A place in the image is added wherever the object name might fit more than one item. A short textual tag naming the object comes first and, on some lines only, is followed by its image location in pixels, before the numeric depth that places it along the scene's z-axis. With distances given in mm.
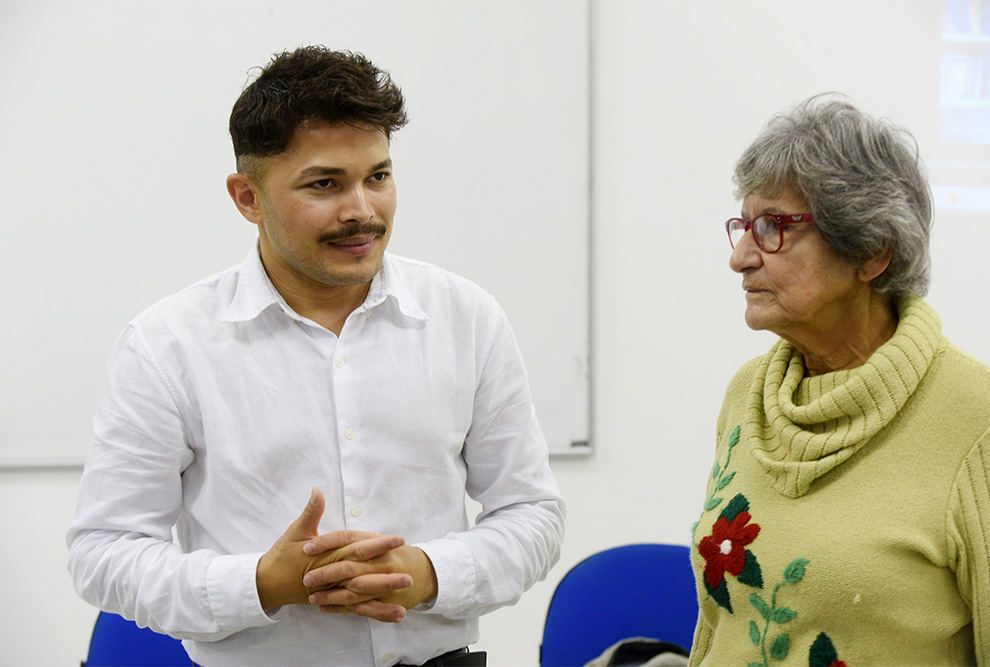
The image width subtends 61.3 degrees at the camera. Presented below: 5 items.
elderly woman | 1200
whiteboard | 2658
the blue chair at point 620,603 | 2049
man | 1394
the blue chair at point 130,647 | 2014
